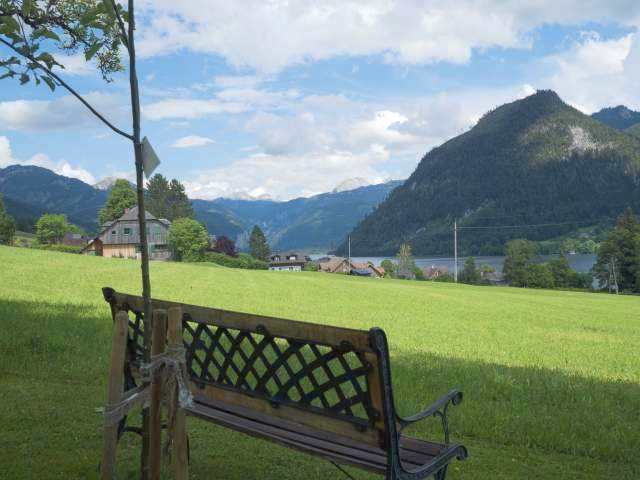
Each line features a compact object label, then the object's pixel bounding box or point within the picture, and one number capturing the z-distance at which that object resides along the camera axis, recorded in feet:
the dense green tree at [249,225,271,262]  460.96
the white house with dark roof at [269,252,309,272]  525.75
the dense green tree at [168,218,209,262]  323.37
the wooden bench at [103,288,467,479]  11.68
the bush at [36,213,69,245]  364.99
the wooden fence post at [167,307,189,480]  10.54
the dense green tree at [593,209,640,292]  291.17
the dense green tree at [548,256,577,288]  348.18
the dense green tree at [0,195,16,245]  295.89
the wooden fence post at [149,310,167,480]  10.93
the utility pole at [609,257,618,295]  292.20
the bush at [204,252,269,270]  306.96
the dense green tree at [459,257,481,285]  384.27
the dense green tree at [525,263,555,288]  346.95
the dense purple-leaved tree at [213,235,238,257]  376.48
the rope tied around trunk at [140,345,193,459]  10.75
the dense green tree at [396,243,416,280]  494.59
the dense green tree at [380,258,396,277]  477.94
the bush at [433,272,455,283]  357.71
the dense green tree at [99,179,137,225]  319.68
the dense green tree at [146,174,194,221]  399.03
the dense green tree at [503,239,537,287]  364.99
